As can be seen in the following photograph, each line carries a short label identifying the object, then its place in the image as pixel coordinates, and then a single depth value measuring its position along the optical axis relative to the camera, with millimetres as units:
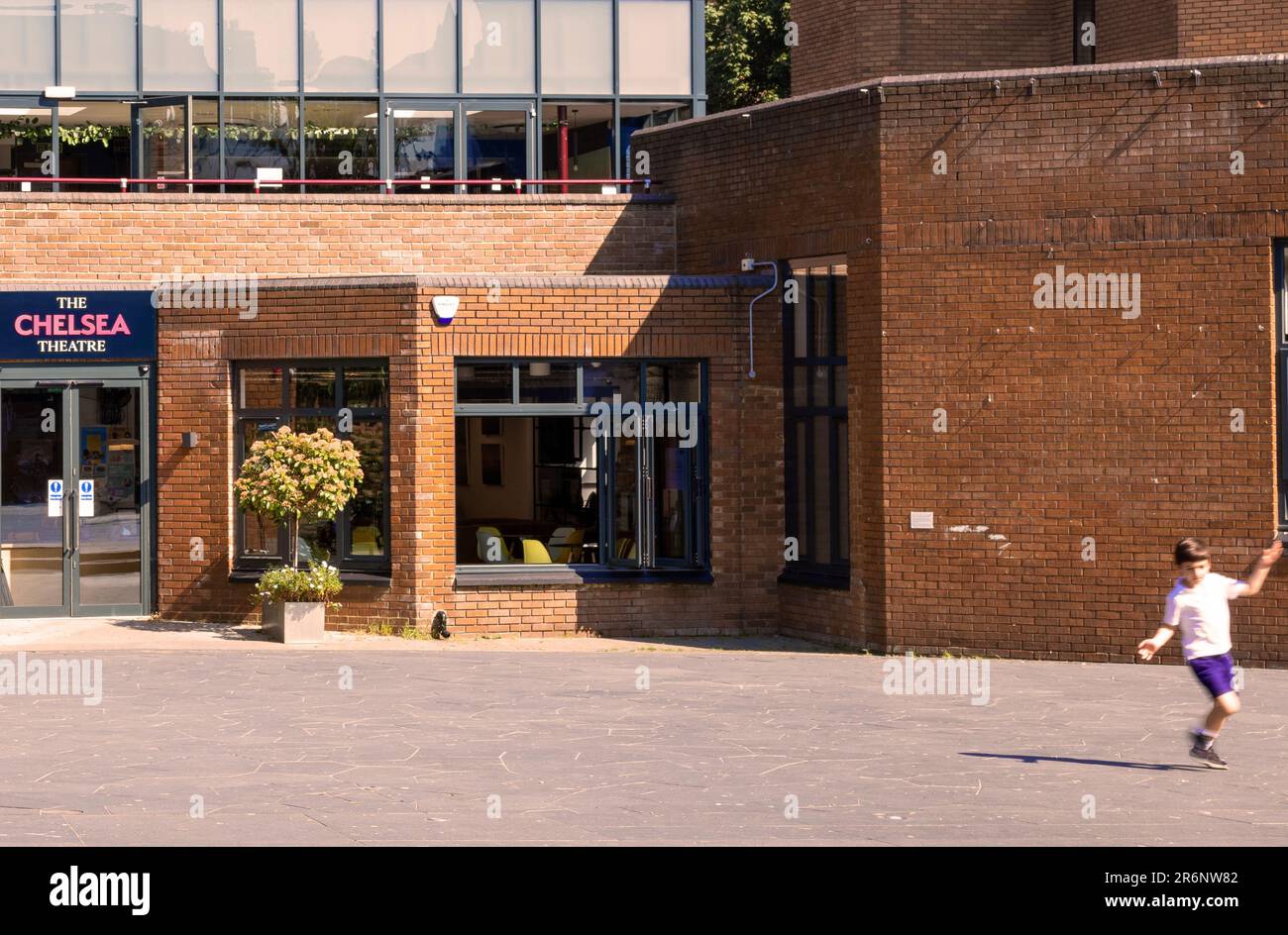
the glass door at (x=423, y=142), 24422
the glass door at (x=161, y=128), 24281
